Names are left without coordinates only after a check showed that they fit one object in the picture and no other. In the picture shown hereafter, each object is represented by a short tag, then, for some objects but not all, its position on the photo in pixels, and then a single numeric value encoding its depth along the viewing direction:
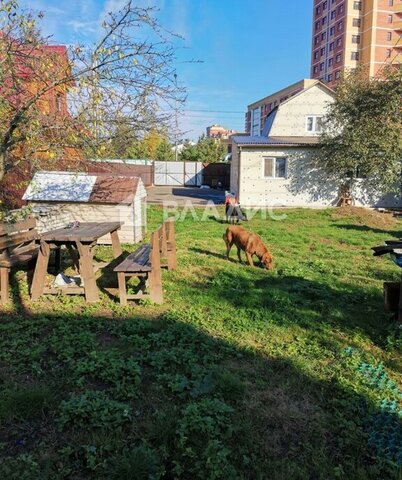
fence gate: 36.06
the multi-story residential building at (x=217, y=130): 126.76
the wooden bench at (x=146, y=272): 5.01
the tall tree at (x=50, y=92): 4.43
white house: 18.47
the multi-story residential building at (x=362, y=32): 60.19
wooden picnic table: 5.09
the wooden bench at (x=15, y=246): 5.07
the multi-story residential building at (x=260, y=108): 62.93
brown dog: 7.07
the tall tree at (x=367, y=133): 15.98
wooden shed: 8.55
